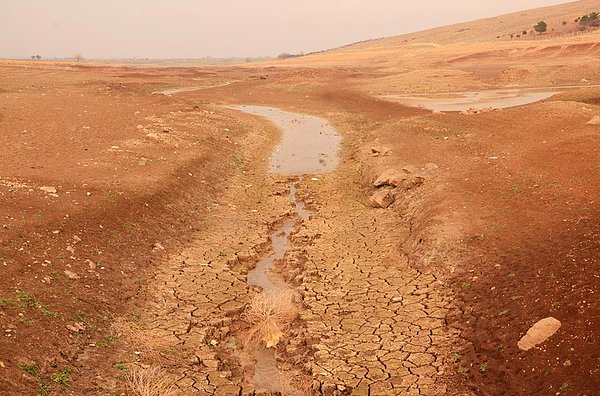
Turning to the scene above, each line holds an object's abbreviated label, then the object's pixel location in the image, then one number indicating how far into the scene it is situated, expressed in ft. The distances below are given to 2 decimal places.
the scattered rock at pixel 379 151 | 74.11
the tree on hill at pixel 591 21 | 357.20
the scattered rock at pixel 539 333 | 26.45
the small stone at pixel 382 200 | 55.57
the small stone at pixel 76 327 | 29.32
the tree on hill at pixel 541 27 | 404.36
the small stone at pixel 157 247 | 43.58
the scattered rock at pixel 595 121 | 65.67
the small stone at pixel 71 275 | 34.71
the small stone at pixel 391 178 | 59.16
